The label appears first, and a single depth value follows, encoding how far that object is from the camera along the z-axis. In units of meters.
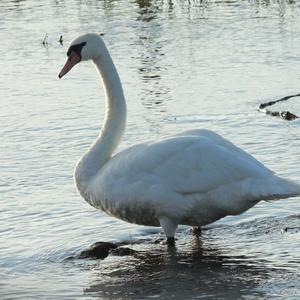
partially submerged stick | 19.08
